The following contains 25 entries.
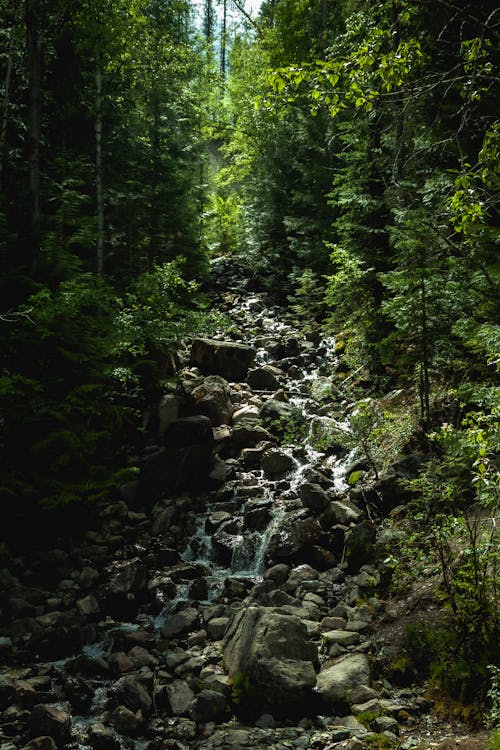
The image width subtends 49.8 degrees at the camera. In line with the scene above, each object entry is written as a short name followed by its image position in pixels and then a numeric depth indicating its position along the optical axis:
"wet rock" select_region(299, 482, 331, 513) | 8.46
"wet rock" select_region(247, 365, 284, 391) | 13.54
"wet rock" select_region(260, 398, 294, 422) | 11.55
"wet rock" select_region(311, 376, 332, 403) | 11.60
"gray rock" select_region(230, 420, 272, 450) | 11.09
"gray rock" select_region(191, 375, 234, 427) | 11.64
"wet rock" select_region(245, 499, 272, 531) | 8.65
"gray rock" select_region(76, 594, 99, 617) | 6.94
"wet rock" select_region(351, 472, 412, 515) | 7.96
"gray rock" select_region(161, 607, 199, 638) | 6.52
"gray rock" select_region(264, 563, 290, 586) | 7.45
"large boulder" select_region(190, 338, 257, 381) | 13.91
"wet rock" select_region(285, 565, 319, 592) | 7.22
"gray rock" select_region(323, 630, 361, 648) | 5.90
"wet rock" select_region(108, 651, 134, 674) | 5.85
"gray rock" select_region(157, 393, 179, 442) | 10.91
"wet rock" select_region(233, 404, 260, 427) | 11.62
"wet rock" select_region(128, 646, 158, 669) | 5.96
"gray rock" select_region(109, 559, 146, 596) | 7.20
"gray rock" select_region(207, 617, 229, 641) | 6.41
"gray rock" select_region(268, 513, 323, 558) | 7.87
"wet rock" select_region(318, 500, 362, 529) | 8.15
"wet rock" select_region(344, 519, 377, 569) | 7.34
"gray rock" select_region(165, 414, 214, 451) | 10.55
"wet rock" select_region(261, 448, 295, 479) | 10.07
